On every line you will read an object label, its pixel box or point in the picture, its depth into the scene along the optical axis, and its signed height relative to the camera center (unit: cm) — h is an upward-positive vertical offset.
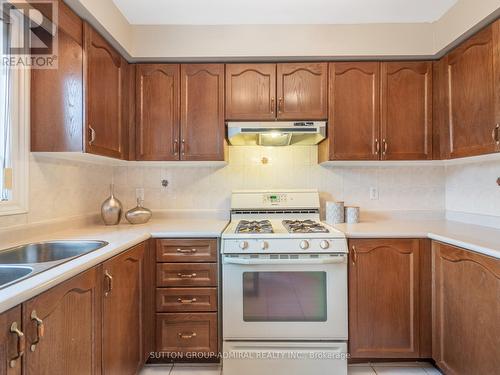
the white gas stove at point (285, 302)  176 -69
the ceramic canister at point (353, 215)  224 -21
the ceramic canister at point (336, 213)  227 -19
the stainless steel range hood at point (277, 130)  210 +42
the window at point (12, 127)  153 +33
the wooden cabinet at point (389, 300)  183 -70
